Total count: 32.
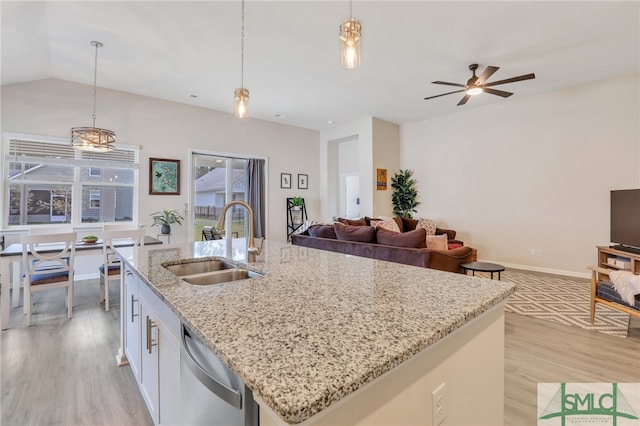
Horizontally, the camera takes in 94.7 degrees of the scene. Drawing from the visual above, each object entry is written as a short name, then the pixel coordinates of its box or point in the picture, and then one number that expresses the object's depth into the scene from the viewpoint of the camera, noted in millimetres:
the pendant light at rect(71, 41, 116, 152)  3461
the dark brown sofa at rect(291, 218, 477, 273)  3238
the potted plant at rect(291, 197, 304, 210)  6984
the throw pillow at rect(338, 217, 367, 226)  5073
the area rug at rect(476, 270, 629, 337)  2875
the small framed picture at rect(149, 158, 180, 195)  5230
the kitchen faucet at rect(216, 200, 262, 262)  1746
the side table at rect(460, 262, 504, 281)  3250
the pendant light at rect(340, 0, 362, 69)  1806
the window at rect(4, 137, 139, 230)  4297
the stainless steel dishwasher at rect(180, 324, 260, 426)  684
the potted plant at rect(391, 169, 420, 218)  6758
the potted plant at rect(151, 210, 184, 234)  5172
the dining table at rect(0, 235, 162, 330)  2824
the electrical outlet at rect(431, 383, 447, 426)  837
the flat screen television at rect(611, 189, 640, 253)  3623
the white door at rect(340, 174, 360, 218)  8195
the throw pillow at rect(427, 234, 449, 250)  3588
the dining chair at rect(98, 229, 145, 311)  3340
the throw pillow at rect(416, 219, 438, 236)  5488
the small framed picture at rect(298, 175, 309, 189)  7203
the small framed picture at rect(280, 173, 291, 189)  6904
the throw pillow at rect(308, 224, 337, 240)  4254
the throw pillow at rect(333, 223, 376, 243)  3785
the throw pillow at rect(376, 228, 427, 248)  3375
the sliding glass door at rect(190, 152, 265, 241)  6004
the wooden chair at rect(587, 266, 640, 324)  2434
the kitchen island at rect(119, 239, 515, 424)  574
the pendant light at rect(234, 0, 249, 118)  2383
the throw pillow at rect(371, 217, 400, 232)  5176
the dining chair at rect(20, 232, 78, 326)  2908
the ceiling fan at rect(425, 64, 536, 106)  3645
